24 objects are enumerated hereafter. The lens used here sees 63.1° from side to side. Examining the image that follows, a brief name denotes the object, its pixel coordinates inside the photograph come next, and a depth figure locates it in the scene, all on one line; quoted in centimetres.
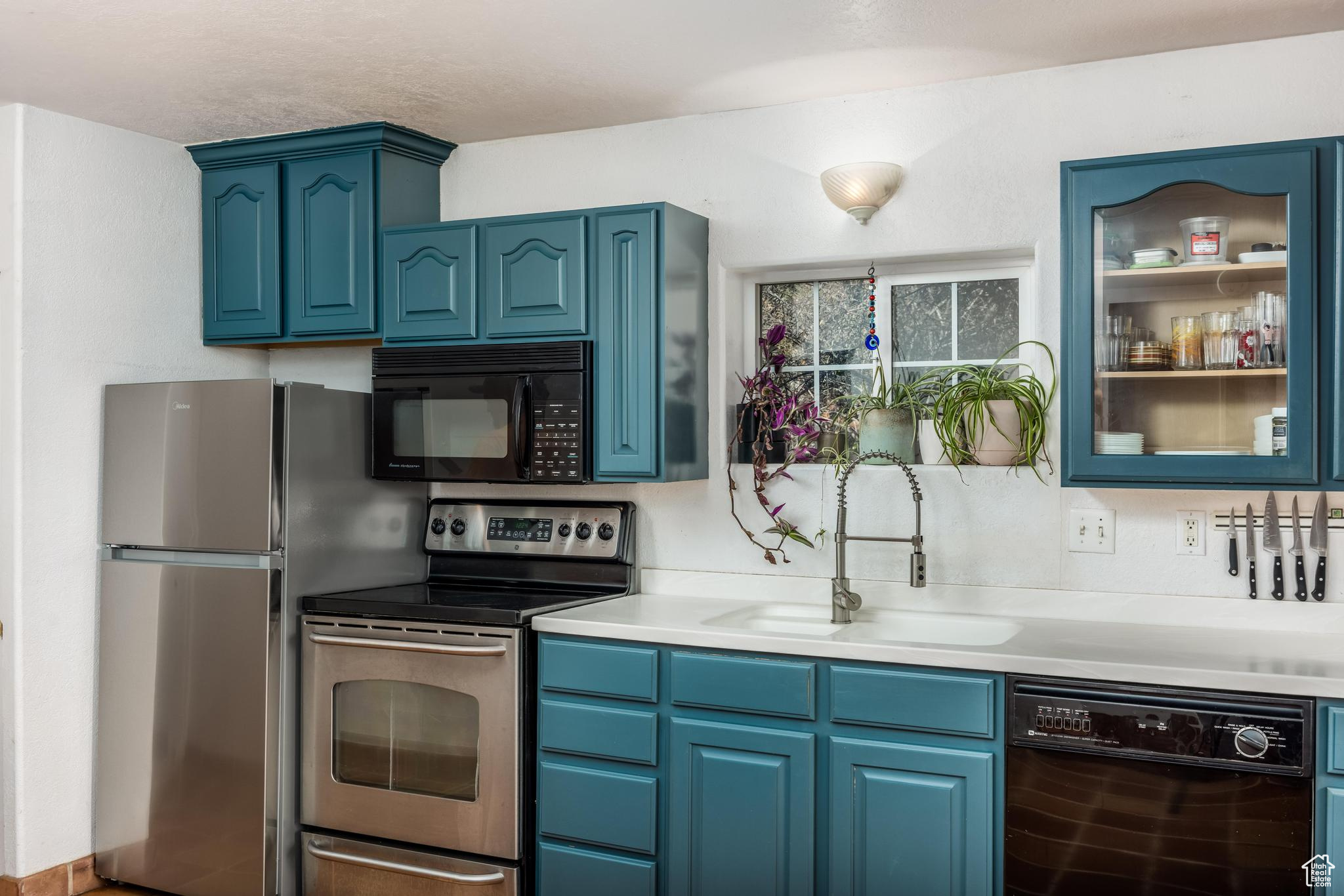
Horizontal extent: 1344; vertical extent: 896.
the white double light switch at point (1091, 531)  277
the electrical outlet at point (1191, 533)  270
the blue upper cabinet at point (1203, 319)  235
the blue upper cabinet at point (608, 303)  297
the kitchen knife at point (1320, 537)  256
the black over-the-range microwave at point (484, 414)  303
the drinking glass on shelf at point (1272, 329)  238
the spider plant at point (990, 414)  282
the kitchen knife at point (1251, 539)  263
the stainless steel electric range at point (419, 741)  277
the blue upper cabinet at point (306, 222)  332
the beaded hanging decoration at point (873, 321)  311
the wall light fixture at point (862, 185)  292
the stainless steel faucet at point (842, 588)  287
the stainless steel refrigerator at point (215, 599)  298
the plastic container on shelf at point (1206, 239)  244
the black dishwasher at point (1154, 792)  211
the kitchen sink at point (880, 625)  277
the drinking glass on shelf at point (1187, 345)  247
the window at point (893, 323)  303
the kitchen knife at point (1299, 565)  258
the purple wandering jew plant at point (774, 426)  313
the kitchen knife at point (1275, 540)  260
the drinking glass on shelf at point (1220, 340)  245
